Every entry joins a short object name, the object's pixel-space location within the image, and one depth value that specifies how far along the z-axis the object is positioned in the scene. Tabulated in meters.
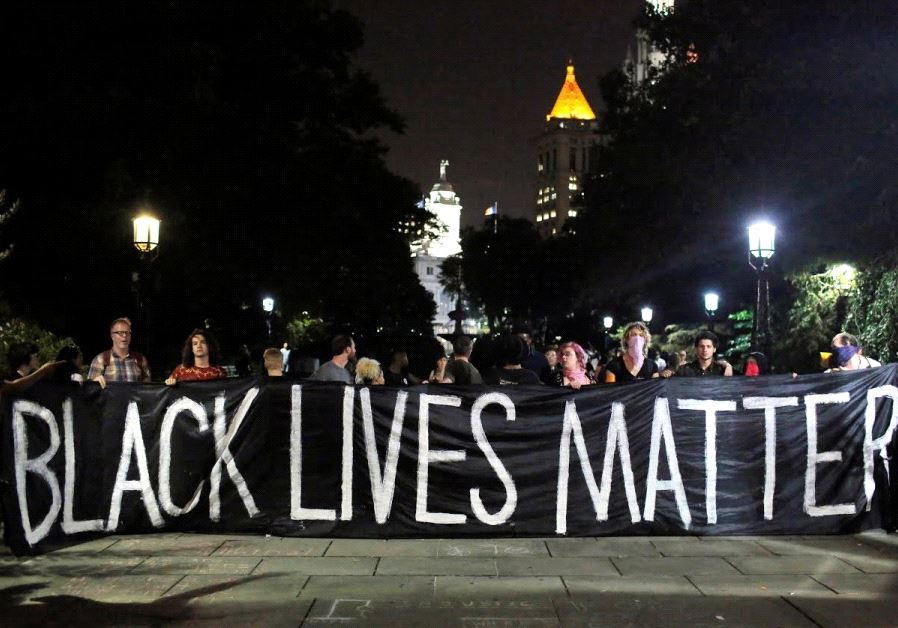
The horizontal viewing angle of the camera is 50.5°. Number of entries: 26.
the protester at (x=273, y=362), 10.09
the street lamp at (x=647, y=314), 34.46
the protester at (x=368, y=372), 10.28
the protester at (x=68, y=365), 8.91
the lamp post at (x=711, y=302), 28.88
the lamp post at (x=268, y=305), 30.28
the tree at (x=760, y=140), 19.81
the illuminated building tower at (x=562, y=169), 192.75
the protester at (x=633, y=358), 9.20
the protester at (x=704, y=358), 10.02
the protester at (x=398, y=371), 12.40
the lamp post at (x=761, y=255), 16.11
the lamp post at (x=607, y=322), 39.59
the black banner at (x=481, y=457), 8.32
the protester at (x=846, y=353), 9.32
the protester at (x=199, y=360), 9.19
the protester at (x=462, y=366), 9.63
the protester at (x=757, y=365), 11.96
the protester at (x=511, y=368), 8.99
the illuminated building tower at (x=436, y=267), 175.00
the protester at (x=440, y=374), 10.94
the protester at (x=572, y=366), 9.20
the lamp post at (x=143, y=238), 16.14
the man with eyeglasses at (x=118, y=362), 9.40
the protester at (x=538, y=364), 11.47
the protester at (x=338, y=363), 9.46
